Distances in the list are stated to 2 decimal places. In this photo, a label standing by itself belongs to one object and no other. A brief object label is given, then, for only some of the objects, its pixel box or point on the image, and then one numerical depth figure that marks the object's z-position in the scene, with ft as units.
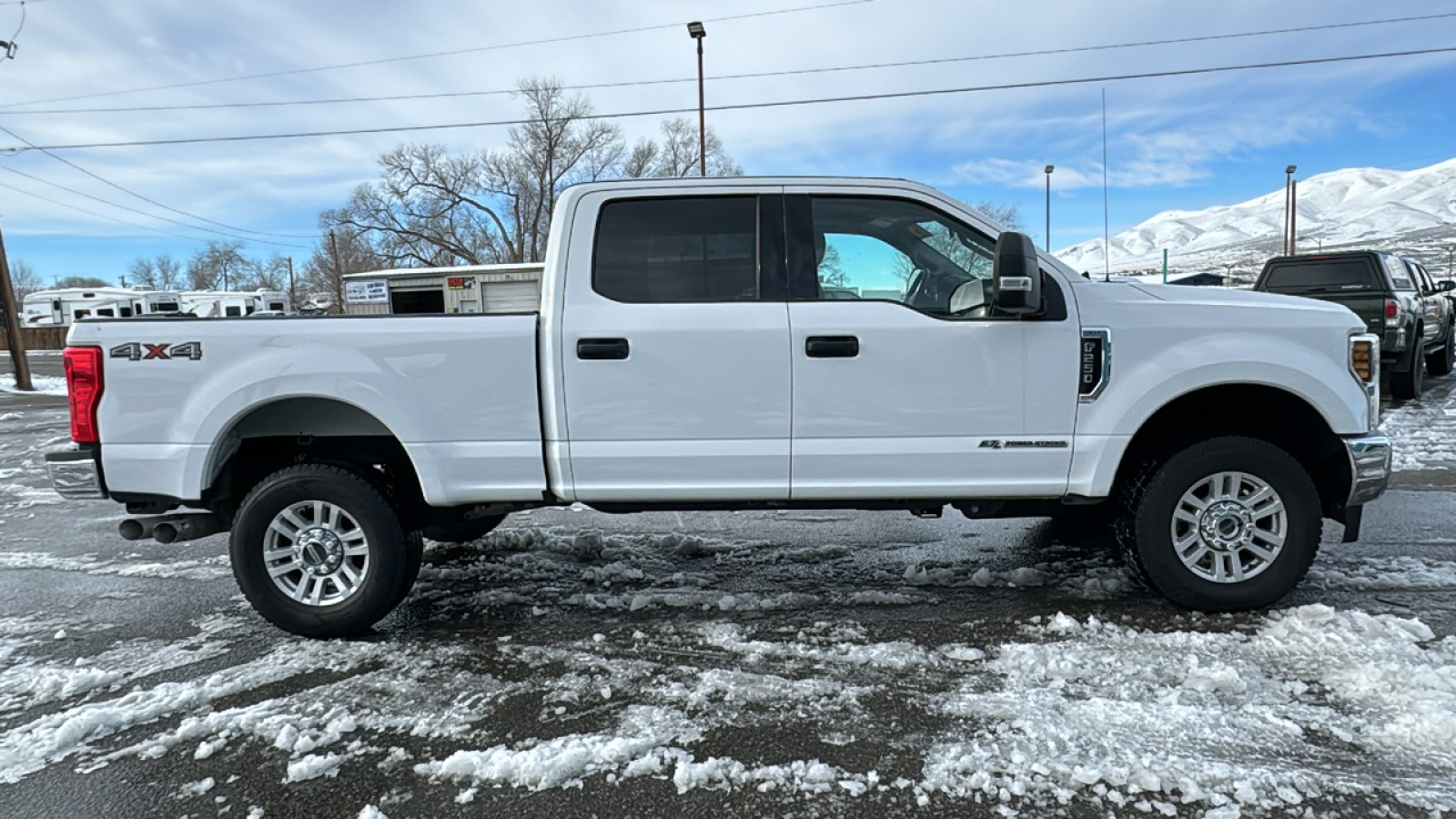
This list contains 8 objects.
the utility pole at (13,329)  63.52
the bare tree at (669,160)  134.82
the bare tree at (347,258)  165.58
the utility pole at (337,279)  146.10
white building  78.69
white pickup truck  12.68
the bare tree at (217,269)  318.59
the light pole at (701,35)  65.46
